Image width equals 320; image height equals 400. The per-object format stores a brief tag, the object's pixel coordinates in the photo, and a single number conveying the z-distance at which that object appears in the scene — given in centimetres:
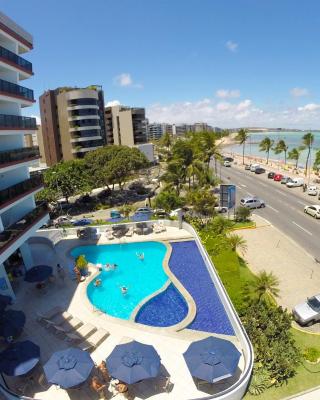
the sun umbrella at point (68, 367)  1490
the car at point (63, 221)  4338
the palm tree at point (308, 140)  7278
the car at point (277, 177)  6725
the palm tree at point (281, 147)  8432
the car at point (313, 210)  4231
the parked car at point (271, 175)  7001
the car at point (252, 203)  4762
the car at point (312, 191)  5455
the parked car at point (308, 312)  2089
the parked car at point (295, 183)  6109
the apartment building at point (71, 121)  7650
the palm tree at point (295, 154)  7829
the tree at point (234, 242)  3004
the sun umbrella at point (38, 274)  2470
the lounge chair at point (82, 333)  1949
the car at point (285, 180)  6288
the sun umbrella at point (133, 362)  1493
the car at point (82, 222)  4271
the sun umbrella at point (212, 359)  1506
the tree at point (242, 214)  4094
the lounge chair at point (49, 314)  2153
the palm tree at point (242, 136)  9421
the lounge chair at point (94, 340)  1878
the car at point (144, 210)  4462
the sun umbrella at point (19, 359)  1574
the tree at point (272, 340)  1692
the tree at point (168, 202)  4322
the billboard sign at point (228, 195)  4197
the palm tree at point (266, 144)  9212
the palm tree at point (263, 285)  2171
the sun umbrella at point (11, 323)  1855
